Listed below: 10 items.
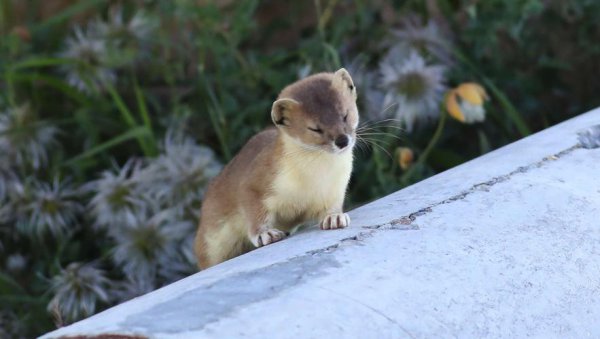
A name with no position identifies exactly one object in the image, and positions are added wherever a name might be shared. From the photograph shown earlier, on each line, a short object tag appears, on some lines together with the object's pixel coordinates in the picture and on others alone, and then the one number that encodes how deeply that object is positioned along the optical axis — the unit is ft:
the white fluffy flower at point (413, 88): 26.91
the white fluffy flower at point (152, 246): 25.63
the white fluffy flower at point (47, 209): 26.99
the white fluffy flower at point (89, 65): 28.32
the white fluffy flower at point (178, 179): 26.30
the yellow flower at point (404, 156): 23.49
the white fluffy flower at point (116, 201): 26.13
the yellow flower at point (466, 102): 22.71
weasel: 17.12
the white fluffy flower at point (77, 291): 24.48
